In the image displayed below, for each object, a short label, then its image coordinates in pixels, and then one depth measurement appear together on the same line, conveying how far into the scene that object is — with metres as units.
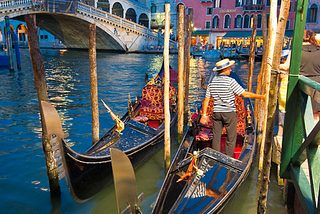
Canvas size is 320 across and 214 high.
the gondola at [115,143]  2.17
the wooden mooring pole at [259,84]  3.28
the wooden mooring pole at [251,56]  4.02
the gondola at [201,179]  1.85
